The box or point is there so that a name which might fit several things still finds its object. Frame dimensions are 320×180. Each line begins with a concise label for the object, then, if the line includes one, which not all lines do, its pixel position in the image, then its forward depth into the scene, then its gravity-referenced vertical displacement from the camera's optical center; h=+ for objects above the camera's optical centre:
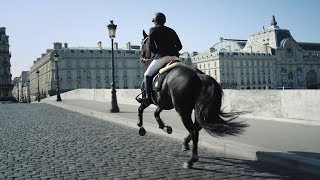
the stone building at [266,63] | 112.25 +8.09
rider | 7.02 +0.83
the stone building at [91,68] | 96.62 +6.15
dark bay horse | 5.69 -0.21
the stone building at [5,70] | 94.38 +5.61
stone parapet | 9.37 -0.44
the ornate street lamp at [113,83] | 17.03 +0.26
